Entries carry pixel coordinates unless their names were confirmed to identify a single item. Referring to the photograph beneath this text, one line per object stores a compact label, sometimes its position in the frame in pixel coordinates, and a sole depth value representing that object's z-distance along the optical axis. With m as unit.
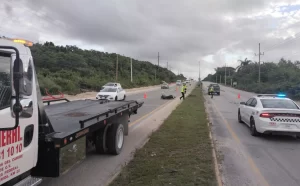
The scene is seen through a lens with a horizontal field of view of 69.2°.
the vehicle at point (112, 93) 19.58
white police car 6.85
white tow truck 2.36
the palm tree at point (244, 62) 100.29
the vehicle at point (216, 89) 33.14
